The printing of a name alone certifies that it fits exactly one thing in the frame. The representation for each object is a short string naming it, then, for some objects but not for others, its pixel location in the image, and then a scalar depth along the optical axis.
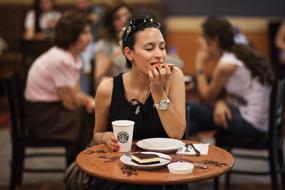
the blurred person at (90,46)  3.74
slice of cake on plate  1.81
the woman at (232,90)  3.27
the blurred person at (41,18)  6.31
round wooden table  1.70
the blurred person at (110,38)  3.96
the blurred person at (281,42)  6.08
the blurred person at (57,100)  3.30
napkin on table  2.03
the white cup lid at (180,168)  1.75
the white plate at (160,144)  2.01
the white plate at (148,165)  1.79
